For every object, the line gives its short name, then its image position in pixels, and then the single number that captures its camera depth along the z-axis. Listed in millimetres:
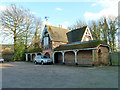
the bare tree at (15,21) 25686
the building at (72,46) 14090
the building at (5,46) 27240
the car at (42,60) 16745
